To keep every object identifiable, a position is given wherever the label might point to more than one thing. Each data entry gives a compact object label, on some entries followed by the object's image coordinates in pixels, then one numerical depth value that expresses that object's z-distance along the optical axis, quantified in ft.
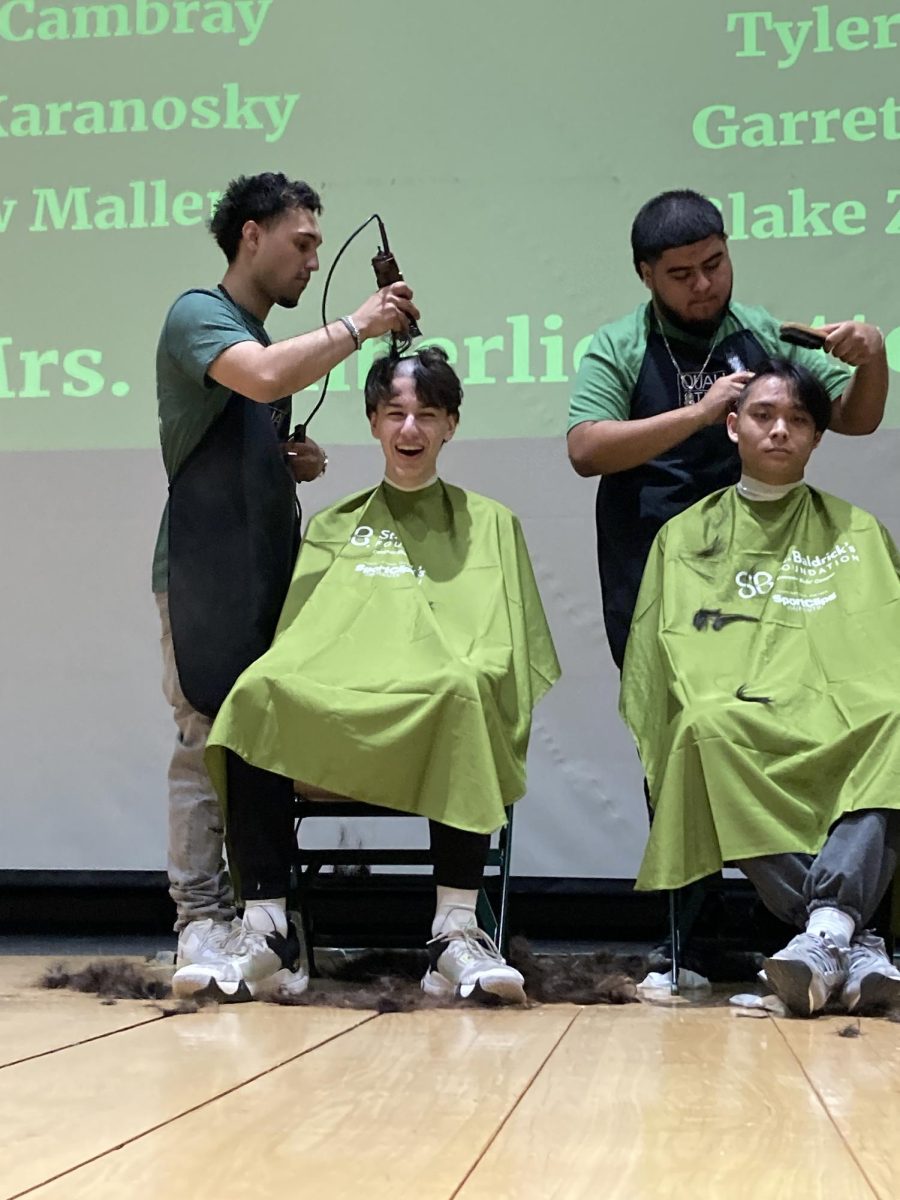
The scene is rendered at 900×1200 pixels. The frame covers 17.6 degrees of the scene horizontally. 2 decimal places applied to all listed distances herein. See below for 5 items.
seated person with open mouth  17.16
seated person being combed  16.74
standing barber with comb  18.22
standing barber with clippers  17.94
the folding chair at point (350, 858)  17.86
